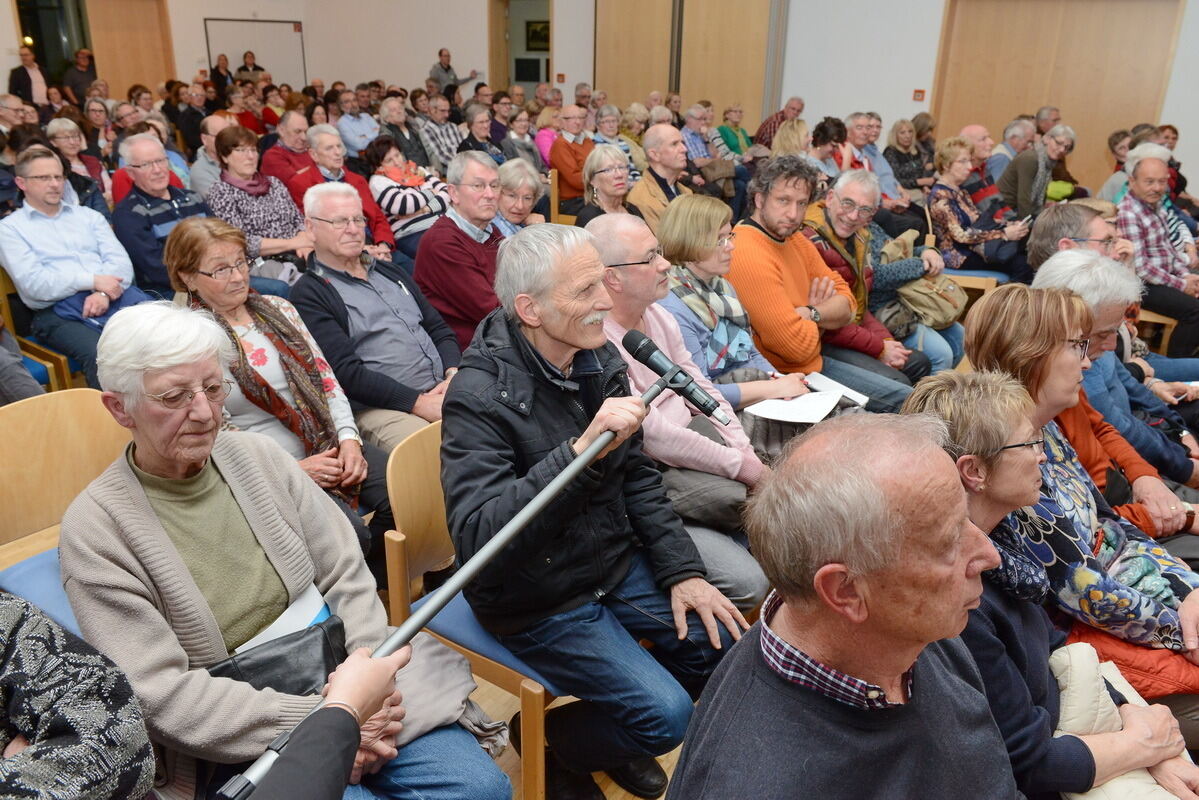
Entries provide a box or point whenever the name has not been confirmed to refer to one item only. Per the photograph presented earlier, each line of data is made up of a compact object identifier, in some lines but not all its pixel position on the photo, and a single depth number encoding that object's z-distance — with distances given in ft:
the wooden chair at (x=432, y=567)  5.56
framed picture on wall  38.78
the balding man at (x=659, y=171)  16.10
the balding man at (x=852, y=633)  3.28
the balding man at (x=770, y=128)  27.78
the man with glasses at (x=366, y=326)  8.80
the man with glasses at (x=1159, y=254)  14.11
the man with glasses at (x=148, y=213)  12.07
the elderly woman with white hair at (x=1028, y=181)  20.38
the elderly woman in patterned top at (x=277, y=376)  7.63
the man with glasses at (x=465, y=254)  10.40
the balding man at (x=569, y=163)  23.12
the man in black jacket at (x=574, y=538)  5.40
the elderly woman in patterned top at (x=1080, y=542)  5.57
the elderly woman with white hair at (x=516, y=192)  12.51
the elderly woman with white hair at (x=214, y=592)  4.42
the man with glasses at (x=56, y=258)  10.69
